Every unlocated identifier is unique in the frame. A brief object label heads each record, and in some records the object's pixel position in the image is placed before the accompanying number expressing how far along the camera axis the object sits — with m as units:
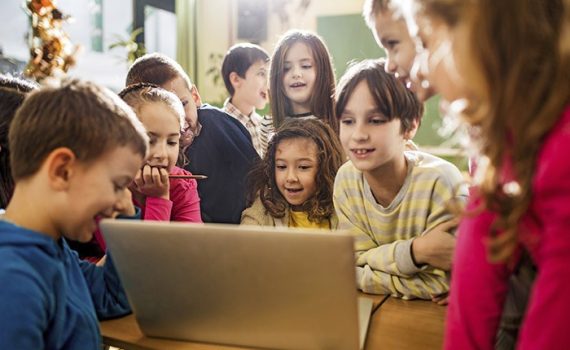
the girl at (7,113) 1.23
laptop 0.82
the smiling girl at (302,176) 1.51
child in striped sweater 1.20
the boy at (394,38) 1.04
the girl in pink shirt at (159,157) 1.38
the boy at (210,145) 1.67
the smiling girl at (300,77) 1.59
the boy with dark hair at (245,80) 2.18
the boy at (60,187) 0.89
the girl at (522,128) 0.58
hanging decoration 2.46
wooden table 0.97
